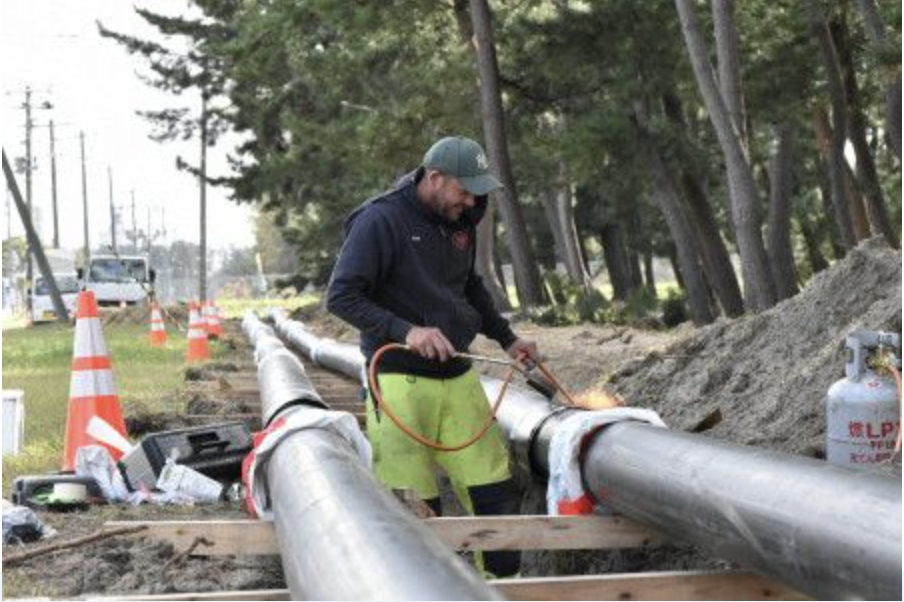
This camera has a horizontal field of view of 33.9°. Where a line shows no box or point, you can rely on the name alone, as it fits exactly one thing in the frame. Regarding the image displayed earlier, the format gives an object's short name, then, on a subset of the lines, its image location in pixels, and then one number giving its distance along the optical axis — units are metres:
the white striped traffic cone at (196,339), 20.16
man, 5.80
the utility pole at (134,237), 118.96
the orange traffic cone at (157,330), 26.52
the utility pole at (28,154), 81.12
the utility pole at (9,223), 104.53
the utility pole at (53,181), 91.44
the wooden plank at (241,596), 4.53
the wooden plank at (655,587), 4.57
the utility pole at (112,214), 95.81
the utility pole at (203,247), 60.66
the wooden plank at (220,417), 10.48
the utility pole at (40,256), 44.06
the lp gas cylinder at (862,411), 5.53
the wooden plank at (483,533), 5.24
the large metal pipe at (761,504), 3.78
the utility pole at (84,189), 91.75
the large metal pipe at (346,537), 3.40
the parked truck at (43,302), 54.06
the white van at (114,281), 50.56
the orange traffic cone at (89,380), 8.80
